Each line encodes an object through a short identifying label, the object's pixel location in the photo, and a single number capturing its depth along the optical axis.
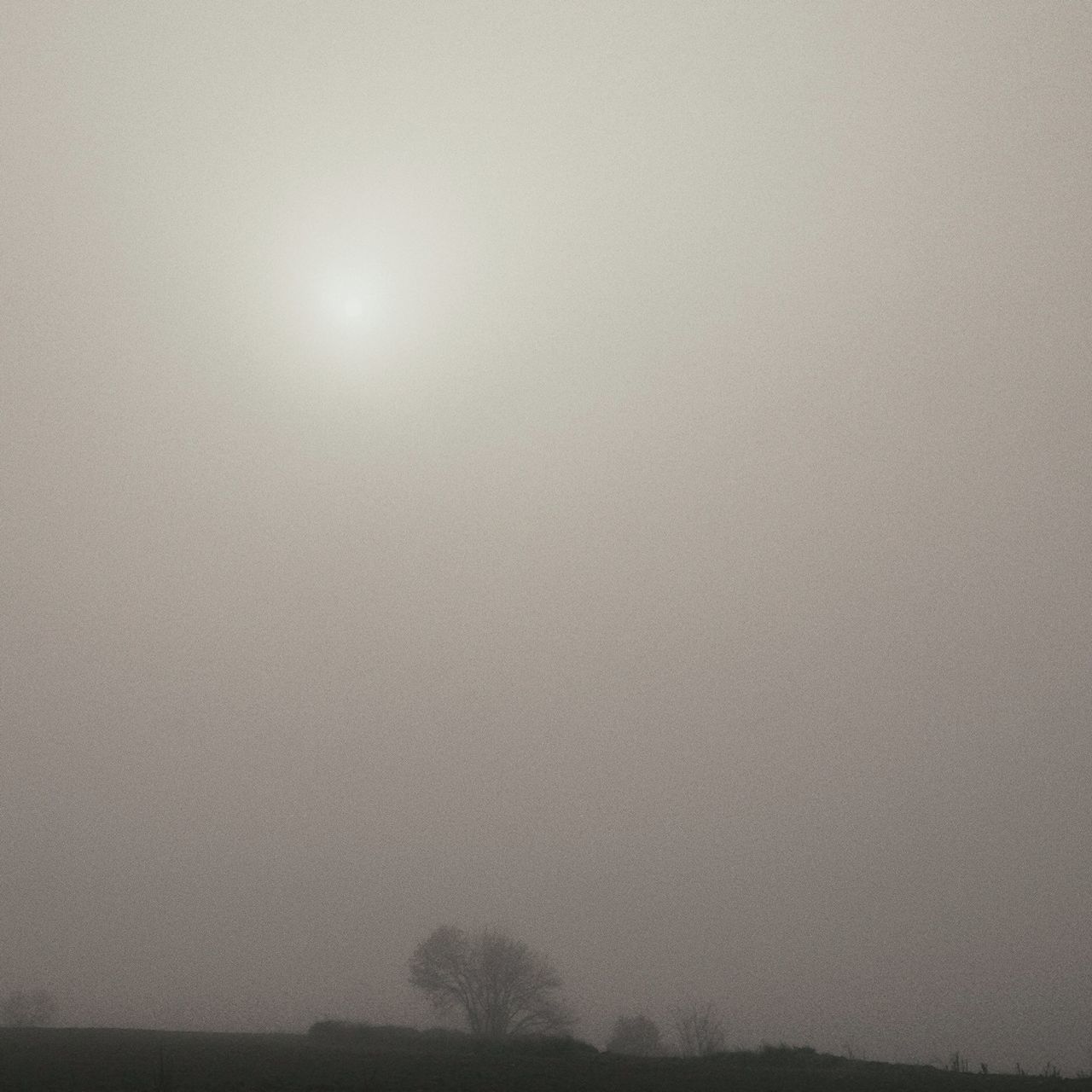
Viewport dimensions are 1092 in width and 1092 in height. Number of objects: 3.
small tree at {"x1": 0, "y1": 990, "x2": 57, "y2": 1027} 78.38
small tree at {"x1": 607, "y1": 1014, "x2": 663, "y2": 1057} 61.88
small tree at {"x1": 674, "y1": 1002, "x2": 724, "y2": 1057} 60.16
